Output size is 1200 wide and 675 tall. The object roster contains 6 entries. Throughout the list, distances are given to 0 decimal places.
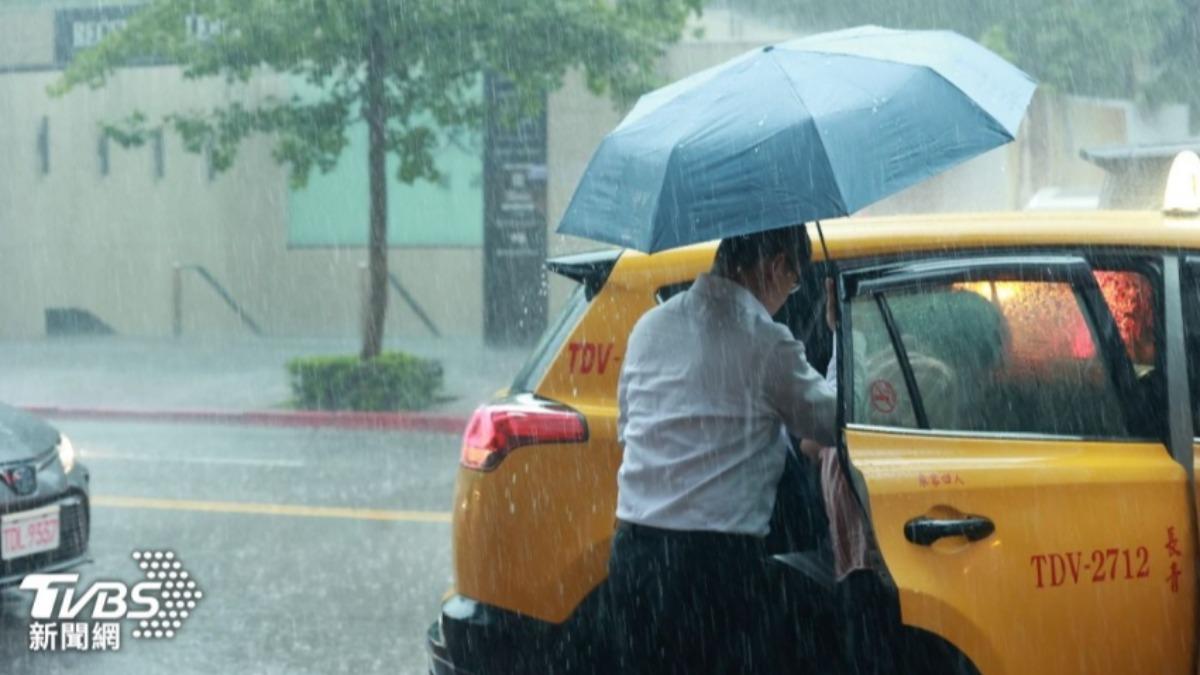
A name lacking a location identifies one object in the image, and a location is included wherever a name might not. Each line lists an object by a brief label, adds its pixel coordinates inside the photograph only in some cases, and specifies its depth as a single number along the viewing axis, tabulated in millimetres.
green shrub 27834
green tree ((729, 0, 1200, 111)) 40942
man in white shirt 5687
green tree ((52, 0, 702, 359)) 27834
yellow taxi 6197
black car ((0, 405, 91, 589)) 11723
